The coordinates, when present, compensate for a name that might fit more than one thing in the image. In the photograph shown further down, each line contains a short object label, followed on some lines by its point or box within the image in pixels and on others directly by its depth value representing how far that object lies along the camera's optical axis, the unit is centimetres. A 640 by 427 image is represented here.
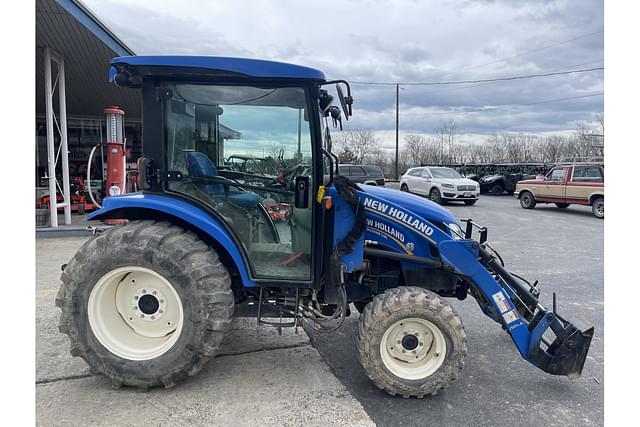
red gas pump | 1022
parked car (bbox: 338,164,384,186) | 1766
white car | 1731
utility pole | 3728
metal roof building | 803
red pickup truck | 1436
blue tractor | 310
